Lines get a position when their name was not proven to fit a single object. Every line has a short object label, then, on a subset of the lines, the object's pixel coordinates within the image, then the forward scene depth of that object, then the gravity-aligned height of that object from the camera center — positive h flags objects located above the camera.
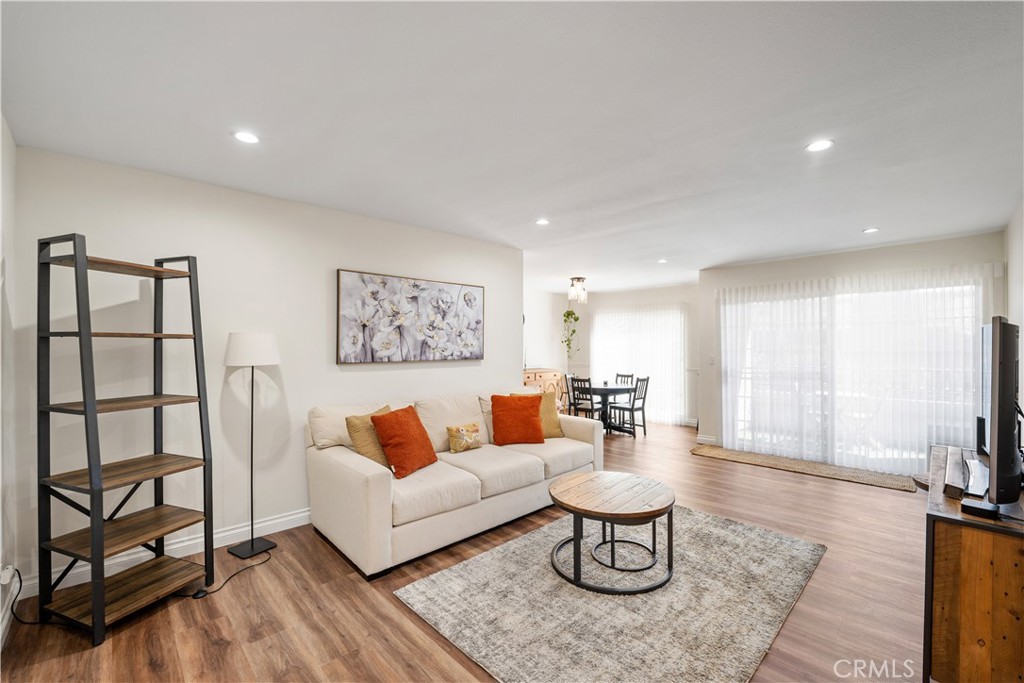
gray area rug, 1.96 -1.42
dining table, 6.74 -0.83
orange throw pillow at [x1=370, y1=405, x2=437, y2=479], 3.14 -0.75
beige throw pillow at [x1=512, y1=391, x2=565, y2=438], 4.25 -0.77
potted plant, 9.09 +0.04
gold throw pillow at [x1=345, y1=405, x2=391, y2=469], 3.16 -0.72
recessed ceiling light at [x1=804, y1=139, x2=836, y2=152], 2.37 +1.04
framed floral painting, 3.67 +0.18
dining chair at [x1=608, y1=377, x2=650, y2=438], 6.79 -1.06
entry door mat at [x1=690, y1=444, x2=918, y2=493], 4.46 -1.45
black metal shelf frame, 2.03 -0.51
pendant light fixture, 6.41 +0.71
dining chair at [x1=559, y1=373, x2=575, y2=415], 7.22 -0.96
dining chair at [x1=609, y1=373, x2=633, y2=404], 7.50 -0.72
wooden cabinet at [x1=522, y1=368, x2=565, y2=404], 7.57 -0.71
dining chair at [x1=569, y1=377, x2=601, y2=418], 6.75 -0.92
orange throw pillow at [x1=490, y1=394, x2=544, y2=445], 4.03 -0.74
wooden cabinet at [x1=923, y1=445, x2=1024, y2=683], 1.59 -0.96
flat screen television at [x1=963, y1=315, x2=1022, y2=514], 1.73 -0.32
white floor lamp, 2.86 -0.11
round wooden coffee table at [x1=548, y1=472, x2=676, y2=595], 2.46 -0.96
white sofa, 2.66 -1.03
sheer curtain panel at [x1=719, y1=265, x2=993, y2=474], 4.41 -0.30
